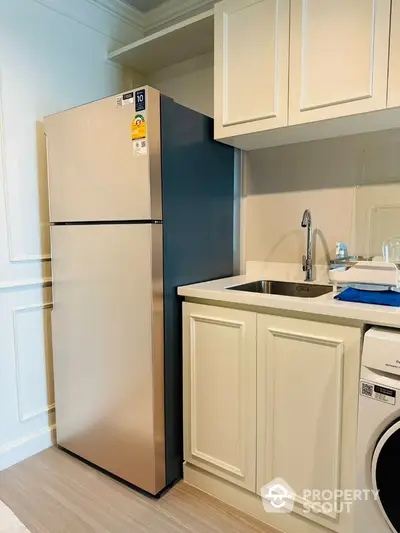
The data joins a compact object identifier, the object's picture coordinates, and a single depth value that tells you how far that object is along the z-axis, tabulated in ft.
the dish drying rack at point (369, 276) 4.28
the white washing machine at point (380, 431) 3.66
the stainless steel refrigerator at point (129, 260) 5.13
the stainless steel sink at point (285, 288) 5.82
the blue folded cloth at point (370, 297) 4.08
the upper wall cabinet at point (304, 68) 4.32
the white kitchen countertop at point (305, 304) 3.84
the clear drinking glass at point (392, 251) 5.45
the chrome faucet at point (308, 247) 5.90
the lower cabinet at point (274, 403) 4.21
